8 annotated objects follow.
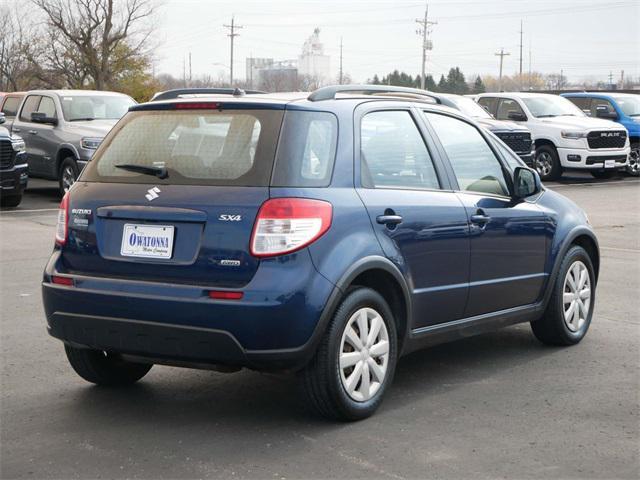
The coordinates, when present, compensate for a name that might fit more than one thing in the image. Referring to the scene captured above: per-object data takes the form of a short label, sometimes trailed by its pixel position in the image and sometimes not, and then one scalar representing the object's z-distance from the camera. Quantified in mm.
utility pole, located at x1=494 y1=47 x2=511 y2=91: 125625
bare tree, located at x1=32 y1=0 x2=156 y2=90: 60406
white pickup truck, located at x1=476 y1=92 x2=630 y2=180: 24469
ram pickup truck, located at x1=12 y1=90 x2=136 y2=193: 18500
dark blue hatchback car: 5000
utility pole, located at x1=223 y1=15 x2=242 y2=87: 105338
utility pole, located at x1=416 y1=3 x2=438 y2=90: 94125
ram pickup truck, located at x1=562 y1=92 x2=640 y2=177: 27000
